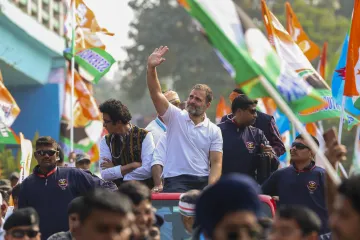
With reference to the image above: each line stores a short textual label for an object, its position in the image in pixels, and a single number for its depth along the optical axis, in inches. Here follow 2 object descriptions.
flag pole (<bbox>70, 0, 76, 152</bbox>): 695.1
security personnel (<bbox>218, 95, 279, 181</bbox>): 446.0
